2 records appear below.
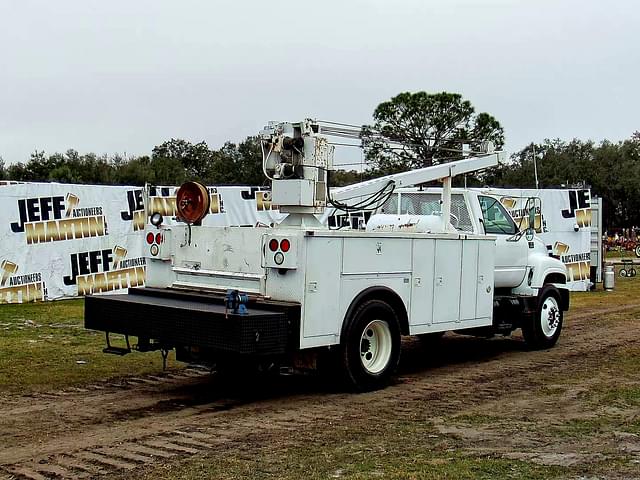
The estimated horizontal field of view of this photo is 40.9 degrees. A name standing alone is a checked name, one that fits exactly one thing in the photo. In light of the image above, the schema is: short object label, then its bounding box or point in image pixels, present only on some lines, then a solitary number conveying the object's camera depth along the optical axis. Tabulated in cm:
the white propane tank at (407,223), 1157
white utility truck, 859
